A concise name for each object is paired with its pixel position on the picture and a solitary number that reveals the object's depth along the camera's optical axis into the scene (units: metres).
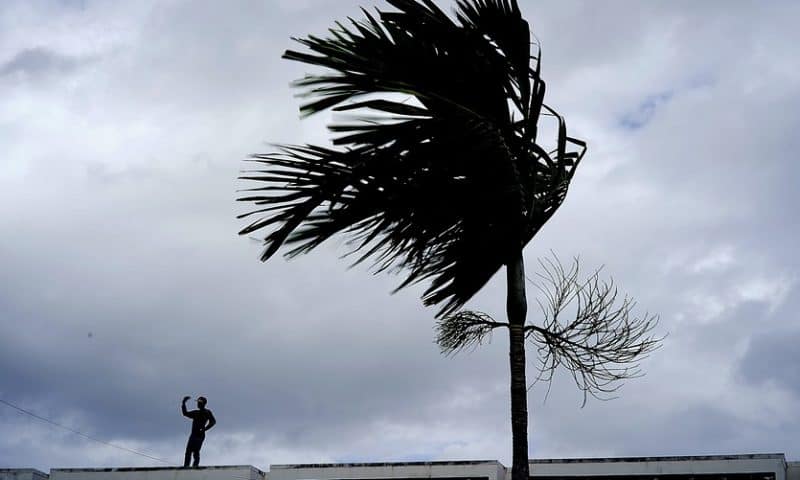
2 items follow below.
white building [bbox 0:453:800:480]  16.34
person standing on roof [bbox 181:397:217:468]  19.31
